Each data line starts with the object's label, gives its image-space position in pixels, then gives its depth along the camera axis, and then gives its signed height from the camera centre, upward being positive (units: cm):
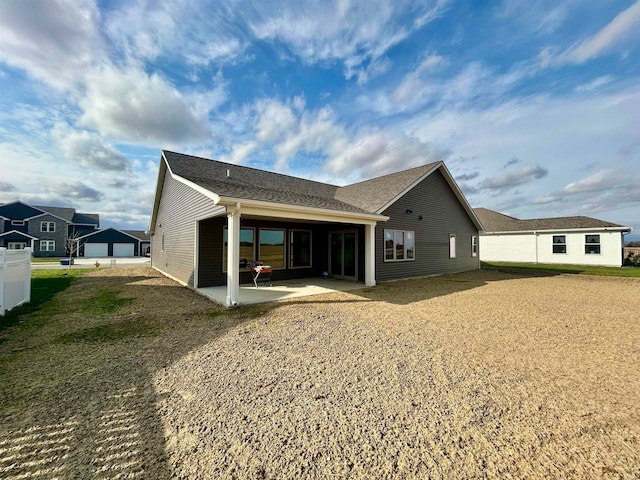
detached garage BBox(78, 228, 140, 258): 3472 +25
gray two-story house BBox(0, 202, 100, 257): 3244 +220
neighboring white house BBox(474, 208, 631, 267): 1870 +59
